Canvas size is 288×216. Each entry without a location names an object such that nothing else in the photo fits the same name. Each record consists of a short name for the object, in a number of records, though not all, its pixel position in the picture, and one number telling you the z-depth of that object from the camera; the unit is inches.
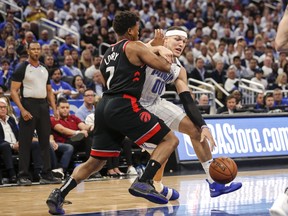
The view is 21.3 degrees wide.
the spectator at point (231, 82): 751.1
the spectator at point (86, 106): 539.8
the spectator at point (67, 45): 743.1
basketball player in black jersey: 315.0
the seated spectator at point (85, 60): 716.7
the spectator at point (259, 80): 780.6
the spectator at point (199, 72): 755.4
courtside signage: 548.7
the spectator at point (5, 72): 601.3
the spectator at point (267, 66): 832.3
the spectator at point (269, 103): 667.4
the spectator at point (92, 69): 687.1
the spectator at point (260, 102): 685.7
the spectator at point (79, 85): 605.7
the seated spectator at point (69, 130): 512.6
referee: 461.1
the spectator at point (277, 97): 693.9
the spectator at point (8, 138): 470.6
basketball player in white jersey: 349.1
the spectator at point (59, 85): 589.0
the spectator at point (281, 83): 776.6
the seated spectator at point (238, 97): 650.8
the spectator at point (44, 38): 730.6
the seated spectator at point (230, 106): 621.0
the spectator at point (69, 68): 673.6
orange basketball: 345.1
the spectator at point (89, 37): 803.4
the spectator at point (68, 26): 798.5
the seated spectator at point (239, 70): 807.7
